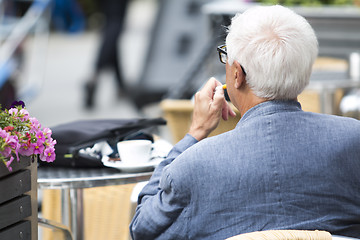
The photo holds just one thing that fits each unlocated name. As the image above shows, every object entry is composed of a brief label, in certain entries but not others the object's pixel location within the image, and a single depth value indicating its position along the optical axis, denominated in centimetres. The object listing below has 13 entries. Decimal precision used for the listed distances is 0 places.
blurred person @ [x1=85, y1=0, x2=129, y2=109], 1574
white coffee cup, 718
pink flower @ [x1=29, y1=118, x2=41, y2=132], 665
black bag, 724
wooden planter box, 660
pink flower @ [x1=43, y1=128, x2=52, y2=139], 669
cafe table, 710
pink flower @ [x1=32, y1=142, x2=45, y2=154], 665
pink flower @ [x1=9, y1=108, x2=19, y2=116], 664
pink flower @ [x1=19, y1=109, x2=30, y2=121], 665
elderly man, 653
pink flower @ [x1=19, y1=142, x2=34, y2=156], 663
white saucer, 716
